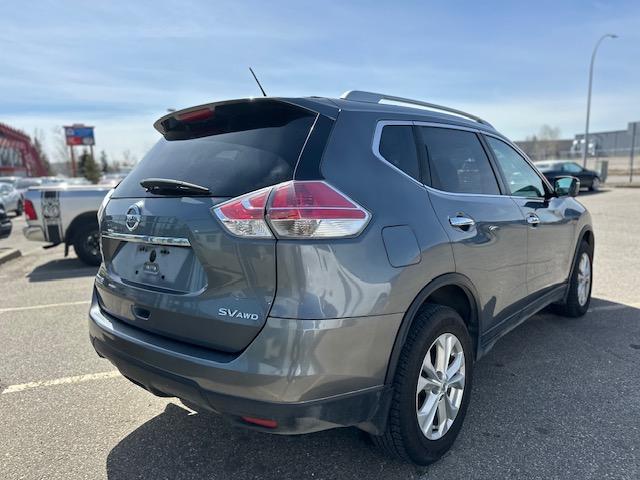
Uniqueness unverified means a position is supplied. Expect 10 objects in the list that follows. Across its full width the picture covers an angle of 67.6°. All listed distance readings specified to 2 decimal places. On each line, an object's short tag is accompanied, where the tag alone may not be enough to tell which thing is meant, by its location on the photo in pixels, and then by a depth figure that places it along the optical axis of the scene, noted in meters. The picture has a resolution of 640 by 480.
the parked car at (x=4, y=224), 11.33
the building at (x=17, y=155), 58.47
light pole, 30.09
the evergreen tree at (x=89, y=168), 61.69
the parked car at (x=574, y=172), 24.22
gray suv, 1.94
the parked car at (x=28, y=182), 25.83
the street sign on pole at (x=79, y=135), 65.69
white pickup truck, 7.70
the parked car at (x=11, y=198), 19.45
